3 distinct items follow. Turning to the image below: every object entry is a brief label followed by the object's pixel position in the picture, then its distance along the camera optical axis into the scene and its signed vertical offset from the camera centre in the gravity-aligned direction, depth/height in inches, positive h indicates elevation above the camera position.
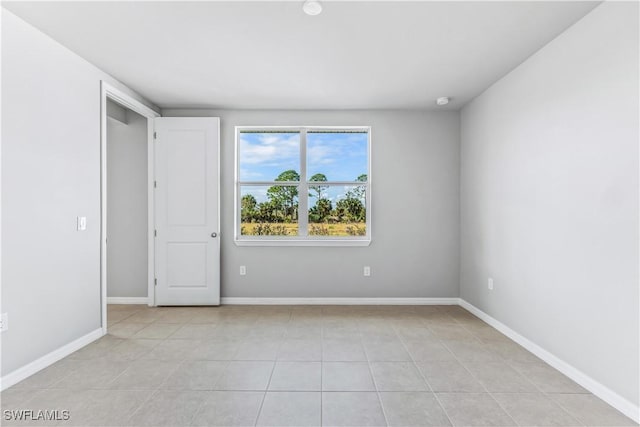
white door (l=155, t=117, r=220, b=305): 164.2 -2.7
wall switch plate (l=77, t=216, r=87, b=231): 111.7 -4.0
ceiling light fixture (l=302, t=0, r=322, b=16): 82.1 +51.4
